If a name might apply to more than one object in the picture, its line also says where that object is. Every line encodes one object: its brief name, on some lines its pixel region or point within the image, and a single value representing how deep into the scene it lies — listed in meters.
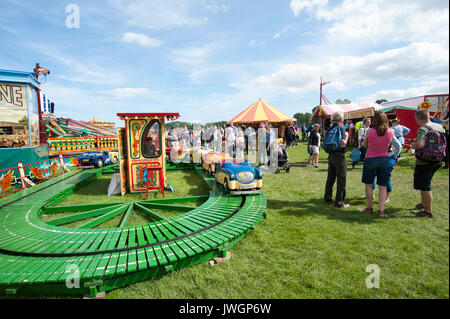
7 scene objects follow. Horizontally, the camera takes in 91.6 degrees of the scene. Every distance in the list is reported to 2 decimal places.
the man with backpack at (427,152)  3.67
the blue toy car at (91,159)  10.75
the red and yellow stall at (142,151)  6.55
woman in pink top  4.09
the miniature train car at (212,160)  7.14
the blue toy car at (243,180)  5.32
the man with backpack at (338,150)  4.80
